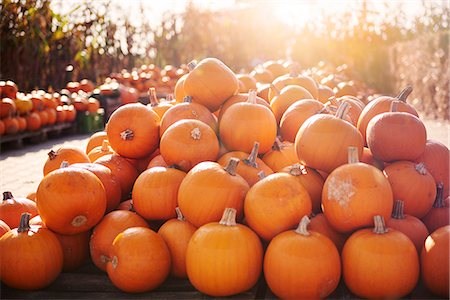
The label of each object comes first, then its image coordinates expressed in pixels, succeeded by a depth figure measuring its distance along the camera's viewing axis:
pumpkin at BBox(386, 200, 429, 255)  1.99
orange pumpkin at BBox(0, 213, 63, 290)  2.06
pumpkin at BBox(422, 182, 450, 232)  2.18
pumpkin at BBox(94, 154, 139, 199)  2.61
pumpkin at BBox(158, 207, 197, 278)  2.10
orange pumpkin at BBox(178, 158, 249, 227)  2.05
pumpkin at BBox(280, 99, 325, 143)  2.68
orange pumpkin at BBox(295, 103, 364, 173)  2.17
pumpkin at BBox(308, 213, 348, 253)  2.01
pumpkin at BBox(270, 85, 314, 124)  3.04
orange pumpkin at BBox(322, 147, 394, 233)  1.88
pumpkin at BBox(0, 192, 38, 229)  2.58
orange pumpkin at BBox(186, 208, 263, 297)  1.84
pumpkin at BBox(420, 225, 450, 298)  1.80
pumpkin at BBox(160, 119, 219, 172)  2.36
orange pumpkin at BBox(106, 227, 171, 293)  1.96
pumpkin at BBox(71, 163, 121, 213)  2.41
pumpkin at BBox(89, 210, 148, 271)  2.15
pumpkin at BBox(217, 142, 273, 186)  2.30
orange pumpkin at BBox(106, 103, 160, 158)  2.62
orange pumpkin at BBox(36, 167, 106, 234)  2.12
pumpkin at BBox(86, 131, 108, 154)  3.31
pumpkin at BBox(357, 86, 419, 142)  2.52
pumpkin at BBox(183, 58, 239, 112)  2.84
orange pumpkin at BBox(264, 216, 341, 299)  1.79
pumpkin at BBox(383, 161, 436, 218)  2.09
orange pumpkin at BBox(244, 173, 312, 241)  1.94
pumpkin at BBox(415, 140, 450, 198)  2.32
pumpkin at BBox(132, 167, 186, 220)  2.24
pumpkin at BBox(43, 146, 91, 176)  2.83
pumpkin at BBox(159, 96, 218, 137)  2.63
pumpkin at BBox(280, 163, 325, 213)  2.14
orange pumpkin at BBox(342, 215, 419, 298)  1.79
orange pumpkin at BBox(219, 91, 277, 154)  2.48
